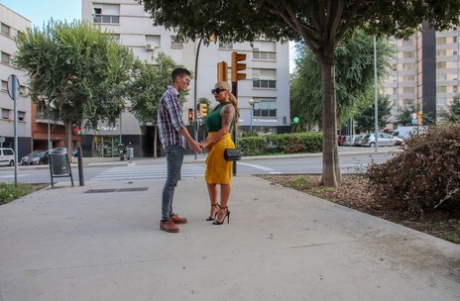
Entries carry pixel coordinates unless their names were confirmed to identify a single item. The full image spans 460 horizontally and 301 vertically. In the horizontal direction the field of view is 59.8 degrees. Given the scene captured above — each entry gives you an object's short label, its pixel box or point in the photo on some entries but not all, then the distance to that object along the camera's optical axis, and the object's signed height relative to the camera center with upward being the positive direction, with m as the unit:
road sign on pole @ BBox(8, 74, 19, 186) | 10.02 +1.38
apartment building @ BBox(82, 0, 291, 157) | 41.44 +8.01
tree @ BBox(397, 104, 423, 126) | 62.81 +4.19
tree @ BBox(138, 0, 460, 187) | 8.37 +2.85
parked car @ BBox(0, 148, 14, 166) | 33.28 -1.12
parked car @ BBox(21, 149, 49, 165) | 34.31 -1.41
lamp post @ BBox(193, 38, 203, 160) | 24.98 +1.10
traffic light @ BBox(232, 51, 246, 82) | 10.63 +1.99
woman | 4.88 -0.03
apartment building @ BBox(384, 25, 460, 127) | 83.25 +15.70
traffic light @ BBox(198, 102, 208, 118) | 23.32 +1.92
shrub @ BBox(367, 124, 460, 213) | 5.00 -0.44
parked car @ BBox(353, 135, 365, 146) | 42.52 +0.14
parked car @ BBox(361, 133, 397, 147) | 40.22 +0.12
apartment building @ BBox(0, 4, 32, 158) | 39.84 +5.20
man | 4.56 +0.01
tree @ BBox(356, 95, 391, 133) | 54.84 +3.51
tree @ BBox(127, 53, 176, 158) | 32.72 +4.34
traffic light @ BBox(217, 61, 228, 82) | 9.94 +1.79
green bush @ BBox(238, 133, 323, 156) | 29.08 -0.17
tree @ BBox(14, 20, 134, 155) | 27.98 +5.23
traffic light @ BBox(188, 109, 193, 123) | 27.73 +1.95
